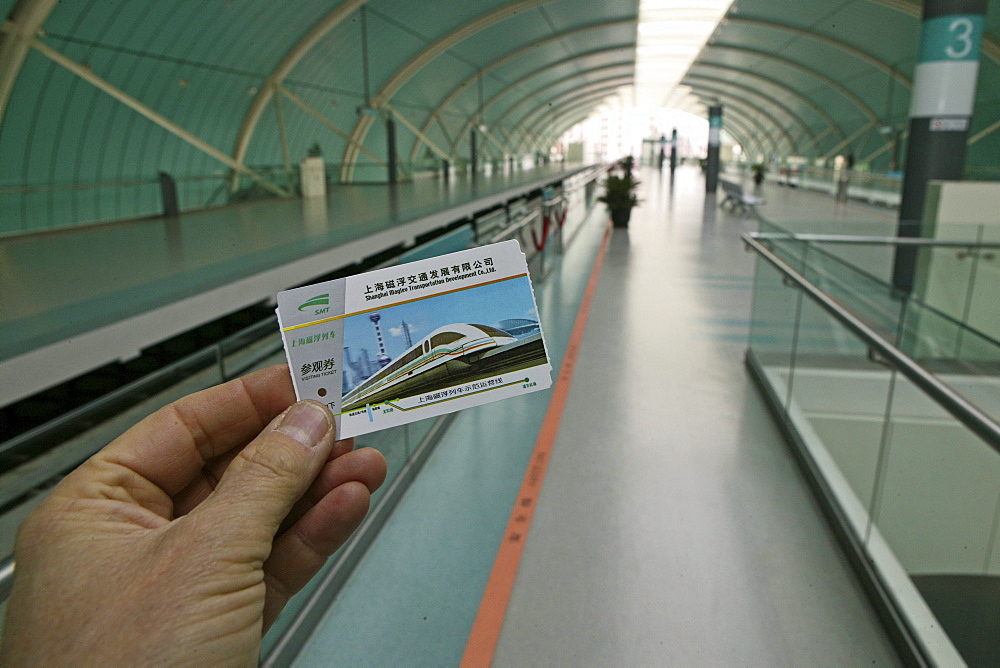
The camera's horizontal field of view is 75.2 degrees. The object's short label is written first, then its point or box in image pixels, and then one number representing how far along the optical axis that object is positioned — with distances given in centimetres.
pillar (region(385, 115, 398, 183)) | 2391
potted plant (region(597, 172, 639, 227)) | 1675
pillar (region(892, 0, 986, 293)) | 766
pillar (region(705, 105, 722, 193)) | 2867
